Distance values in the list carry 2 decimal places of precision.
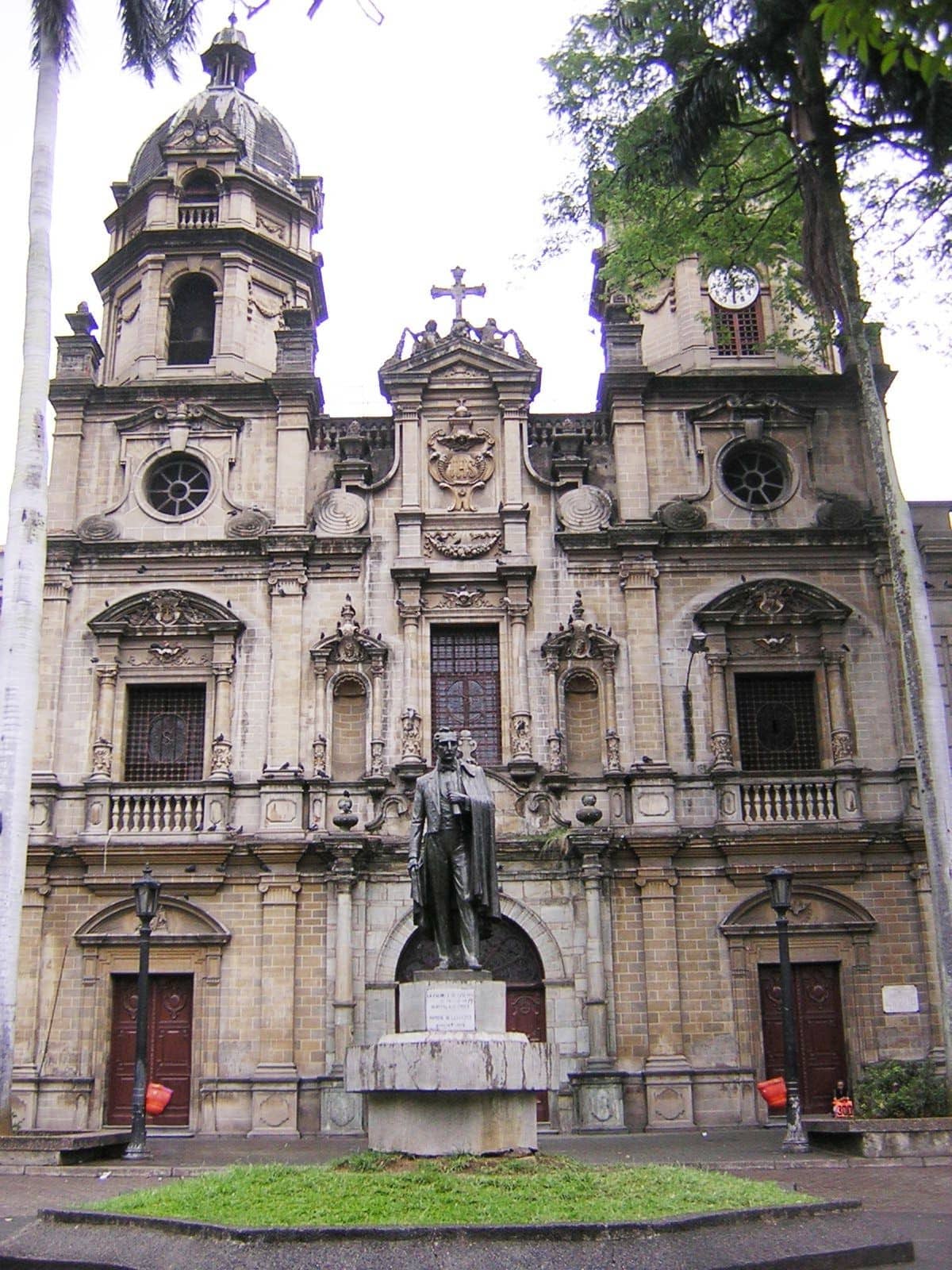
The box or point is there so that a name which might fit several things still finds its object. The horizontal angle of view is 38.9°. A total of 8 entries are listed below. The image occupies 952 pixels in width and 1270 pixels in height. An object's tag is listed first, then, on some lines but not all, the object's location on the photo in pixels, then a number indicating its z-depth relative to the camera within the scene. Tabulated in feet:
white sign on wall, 70.54
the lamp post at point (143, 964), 58.70
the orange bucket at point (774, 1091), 64.18
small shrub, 58.44
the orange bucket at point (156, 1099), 65.36
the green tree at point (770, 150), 61.62
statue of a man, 42.55
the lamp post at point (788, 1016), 56.34
